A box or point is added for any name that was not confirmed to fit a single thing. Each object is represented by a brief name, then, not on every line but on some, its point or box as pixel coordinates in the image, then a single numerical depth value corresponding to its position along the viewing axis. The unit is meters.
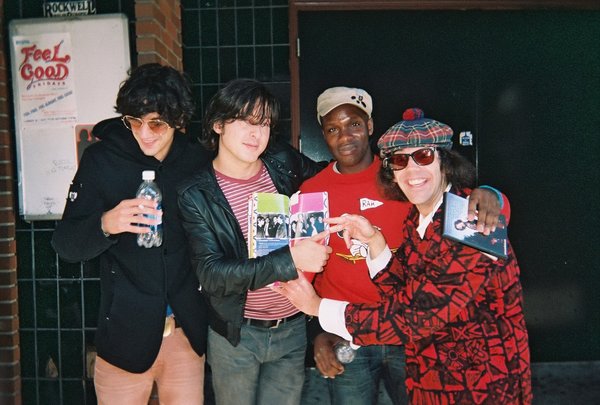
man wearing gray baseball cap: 2.23
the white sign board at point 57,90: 3.33
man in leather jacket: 1.95
